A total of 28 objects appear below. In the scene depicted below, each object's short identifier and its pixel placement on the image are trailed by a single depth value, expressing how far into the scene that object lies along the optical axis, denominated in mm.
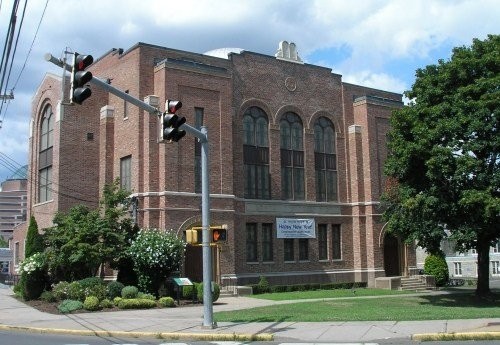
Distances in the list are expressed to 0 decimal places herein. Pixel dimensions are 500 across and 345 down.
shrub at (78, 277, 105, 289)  25344
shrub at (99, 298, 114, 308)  23870
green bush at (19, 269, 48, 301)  28234
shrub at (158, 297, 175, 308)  24469
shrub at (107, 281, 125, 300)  25781
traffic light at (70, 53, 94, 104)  11930
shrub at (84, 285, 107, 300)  24828
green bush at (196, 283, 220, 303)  25661
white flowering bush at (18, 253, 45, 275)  27891
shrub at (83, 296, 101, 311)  23078
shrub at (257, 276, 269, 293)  32688
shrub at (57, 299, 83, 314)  22828
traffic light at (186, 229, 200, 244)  17438
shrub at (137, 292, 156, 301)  25141
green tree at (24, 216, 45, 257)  31250
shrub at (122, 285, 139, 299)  25109
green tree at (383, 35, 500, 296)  23125
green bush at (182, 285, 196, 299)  26391
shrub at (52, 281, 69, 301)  25703
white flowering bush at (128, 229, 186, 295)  26984
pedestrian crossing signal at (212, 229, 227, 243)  17578
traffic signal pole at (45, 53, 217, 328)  17203
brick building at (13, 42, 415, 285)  31969
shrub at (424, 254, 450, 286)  39156
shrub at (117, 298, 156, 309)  23844
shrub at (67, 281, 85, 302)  24844
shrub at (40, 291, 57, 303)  26094
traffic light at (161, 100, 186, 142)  14359
